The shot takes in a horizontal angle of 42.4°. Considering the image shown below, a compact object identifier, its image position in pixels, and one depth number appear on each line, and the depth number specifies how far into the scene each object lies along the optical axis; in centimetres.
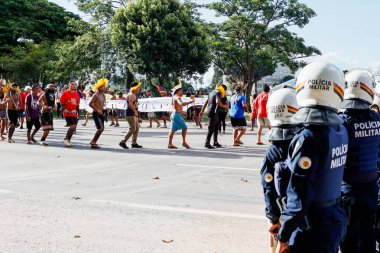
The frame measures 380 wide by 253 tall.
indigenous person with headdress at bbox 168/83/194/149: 1302
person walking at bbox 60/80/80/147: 1391
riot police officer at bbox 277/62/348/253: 276
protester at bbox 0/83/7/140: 1653
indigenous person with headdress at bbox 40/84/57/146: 1438
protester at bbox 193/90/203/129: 2186
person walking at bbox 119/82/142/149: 1349
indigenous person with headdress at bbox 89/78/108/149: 1341
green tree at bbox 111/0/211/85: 2914
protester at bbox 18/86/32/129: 1921
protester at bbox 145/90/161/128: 2252
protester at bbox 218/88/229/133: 1681
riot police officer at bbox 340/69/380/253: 390
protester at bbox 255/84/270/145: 1528
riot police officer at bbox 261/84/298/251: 363
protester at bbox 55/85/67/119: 3116
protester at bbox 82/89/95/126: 2380
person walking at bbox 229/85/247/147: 1431
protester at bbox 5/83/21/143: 1536
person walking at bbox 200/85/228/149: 1367
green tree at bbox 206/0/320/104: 3693
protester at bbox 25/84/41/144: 1502
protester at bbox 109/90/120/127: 2440
